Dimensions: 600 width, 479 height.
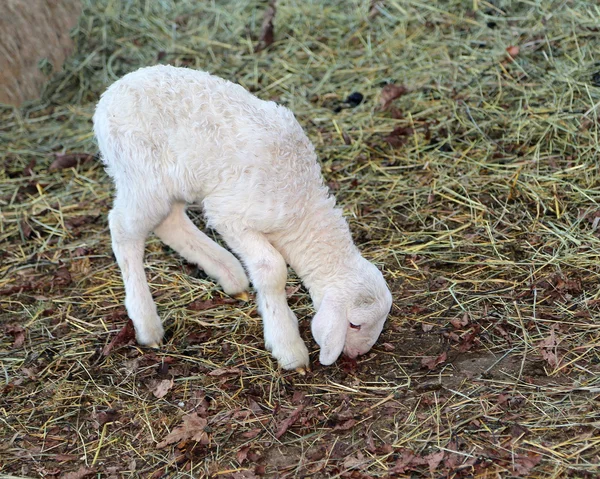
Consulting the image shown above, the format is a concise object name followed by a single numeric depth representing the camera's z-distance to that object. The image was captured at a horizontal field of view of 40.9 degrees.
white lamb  4.33
